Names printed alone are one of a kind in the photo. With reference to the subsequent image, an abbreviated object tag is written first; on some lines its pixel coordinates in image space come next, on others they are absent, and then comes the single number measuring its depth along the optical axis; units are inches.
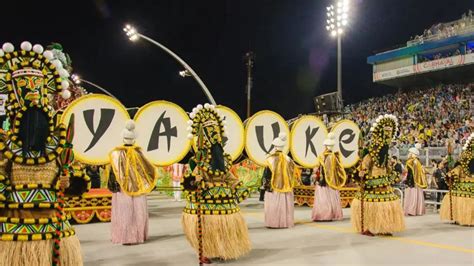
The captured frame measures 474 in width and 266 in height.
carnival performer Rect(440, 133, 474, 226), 324.2
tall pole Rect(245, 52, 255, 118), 698.8
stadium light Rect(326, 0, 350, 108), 557.6
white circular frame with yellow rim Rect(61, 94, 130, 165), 261.7
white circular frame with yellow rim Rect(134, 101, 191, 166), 289.7
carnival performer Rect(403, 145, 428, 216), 410.0
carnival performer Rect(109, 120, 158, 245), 257.1
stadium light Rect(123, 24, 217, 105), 569.6
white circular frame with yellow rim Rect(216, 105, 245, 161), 332.5
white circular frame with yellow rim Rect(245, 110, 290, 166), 345.1
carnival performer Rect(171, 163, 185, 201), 550.9
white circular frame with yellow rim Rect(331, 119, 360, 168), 412.8
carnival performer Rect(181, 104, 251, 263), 202.5
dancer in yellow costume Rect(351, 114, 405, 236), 269.9
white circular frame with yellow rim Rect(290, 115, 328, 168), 379.6
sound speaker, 570.0
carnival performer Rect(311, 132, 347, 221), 358.0
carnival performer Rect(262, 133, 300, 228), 322.7
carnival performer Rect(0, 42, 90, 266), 118.5
